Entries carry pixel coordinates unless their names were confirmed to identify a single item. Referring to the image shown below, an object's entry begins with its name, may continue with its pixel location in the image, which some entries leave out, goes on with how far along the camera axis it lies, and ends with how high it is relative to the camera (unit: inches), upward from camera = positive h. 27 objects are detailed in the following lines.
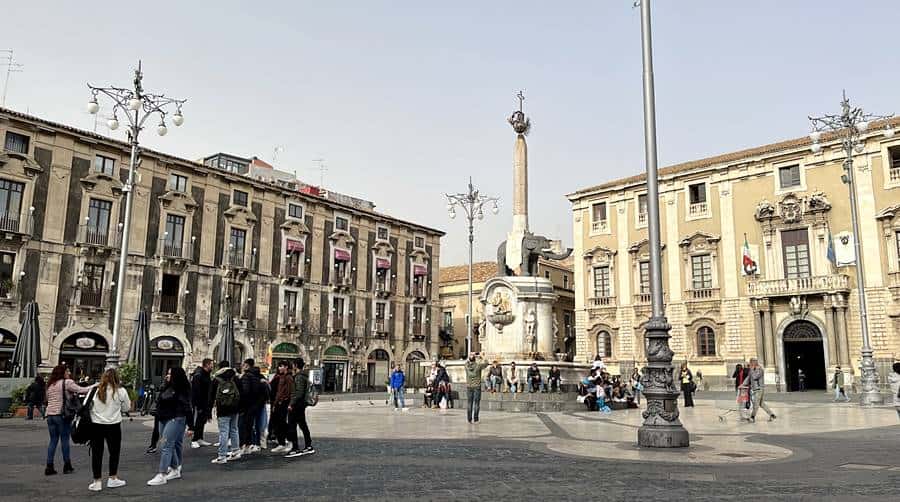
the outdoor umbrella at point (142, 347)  924.6 +20.1
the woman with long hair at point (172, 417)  330.3 -26.5
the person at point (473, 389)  673.0 -21.9
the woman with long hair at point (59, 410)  369.1 -26.0
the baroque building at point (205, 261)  1311.5 +233.9
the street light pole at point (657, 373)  443.5 -3.2
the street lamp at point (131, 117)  798.5 +287.5
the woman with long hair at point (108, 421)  315.3 -26.4
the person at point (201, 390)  450.0 -17.3
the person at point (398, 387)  908.6 -28.0
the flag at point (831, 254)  1405.0 +232.0
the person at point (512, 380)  903.7 -17.4
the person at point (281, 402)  442.9 -24.0
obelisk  1026.1 +257.8
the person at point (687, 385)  962.9 -23.2
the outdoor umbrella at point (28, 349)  885.1 +15.0
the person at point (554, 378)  911.0 -14.2
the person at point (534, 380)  901.2 -16.9
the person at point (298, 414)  431.8 -30.5
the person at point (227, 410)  383.7 -25.5
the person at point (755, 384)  674.2 -14.2
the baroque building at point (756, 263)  1491.1 +249.2
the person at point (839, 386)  1191.6 -28.3
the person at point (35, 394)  752.3 -35.4
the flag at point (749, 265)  1598.2 +235.7
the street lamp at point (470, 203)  1327.5 +306.7
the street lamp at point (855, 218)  973.2 +214.8
